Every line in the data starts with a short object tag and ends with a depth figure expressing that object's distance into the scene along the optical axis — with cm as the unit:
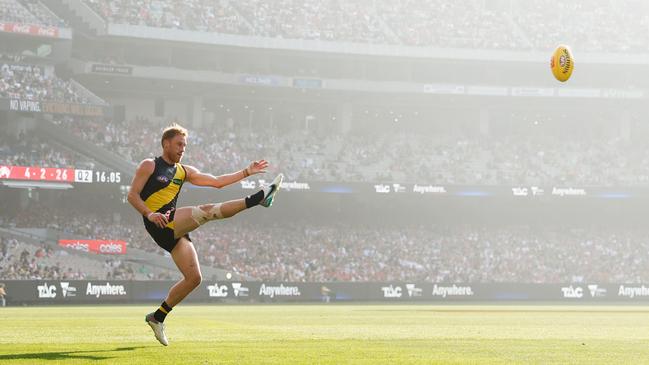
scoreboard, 4981
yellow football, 2922
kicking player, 1164
